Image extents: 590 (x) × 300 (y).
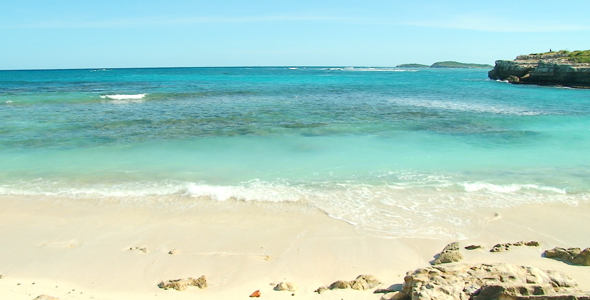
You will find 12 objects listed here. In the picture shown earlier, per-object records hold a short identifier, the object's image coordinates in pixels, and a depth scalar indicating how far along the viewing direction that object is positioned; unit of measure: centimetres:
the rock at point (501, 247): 643
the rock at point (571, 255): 569
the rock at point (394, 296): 454
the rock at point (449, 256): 603
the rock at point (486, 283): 392
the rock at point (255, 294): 514
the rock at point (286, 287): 530
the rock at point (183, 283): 536
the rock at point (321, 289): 523
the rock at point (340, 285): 528
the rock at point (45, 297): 485
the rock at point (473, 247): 655
